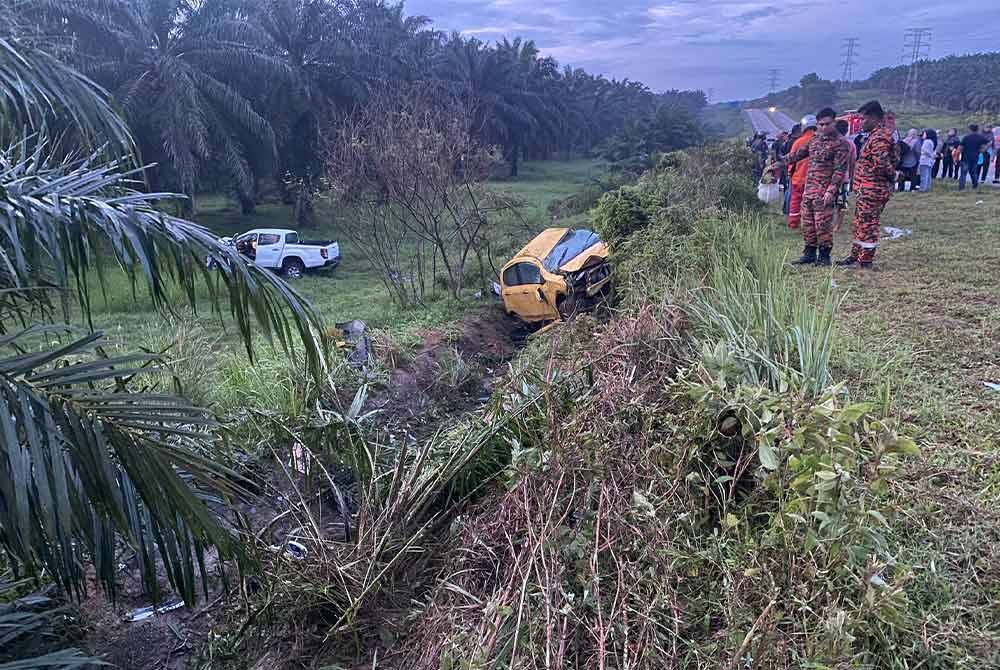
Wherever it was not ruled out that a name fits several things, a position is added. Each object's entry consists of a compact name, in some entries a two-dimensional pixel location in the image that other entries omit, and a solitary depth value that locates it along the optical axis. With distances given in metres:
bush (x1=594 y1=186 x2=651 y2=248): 9.42
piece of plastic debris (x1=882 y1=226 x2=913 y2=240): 8.94
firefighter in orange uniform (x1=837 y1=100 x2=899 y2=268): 7.11
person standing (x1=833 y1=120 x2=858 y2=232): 7.67
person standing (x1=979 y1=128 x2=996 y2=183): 13.13
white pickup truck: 16.95
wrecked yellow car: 10.37
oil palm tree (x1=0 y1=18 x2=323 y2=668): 1.84
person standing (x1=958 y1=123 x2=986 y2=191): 12.91
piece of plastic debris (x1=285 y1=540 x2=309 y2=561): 3.93
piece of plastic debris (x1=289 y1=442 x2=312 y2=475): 4.60
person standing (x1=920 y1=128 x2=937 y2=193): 13.65
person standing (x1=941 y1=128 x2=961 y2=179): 15.34
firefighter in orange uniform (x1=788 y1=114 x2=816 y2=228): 9.73
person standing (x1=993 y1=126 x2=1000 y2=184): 14.35
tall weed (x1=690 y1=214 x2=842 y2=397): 3.35
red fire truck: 13.54
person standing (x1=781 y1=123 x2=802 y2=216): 11.88
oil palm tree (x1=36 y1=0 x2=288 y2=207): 16.09
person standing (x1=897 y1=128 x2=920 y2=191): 9.74
